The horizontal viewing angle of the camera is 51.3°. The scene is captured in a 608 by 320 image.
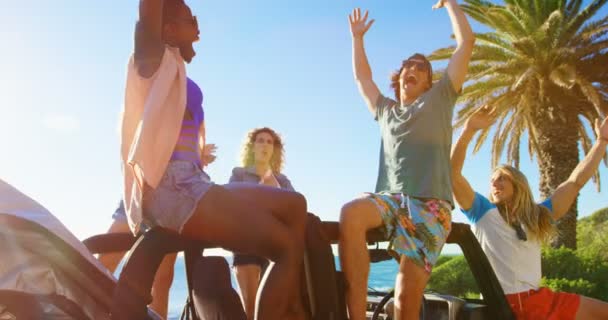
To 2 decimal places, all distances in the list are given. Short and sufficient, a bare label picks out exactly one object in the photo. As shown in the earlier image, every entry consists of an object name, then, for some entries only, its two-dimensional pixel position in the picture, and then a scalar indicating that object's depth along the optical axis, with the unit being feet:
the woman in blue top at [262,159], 16.34
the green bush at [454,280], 49.65
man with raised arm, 7.45
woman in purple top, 5.83
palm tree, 47.70
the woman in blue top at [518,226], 10.63
